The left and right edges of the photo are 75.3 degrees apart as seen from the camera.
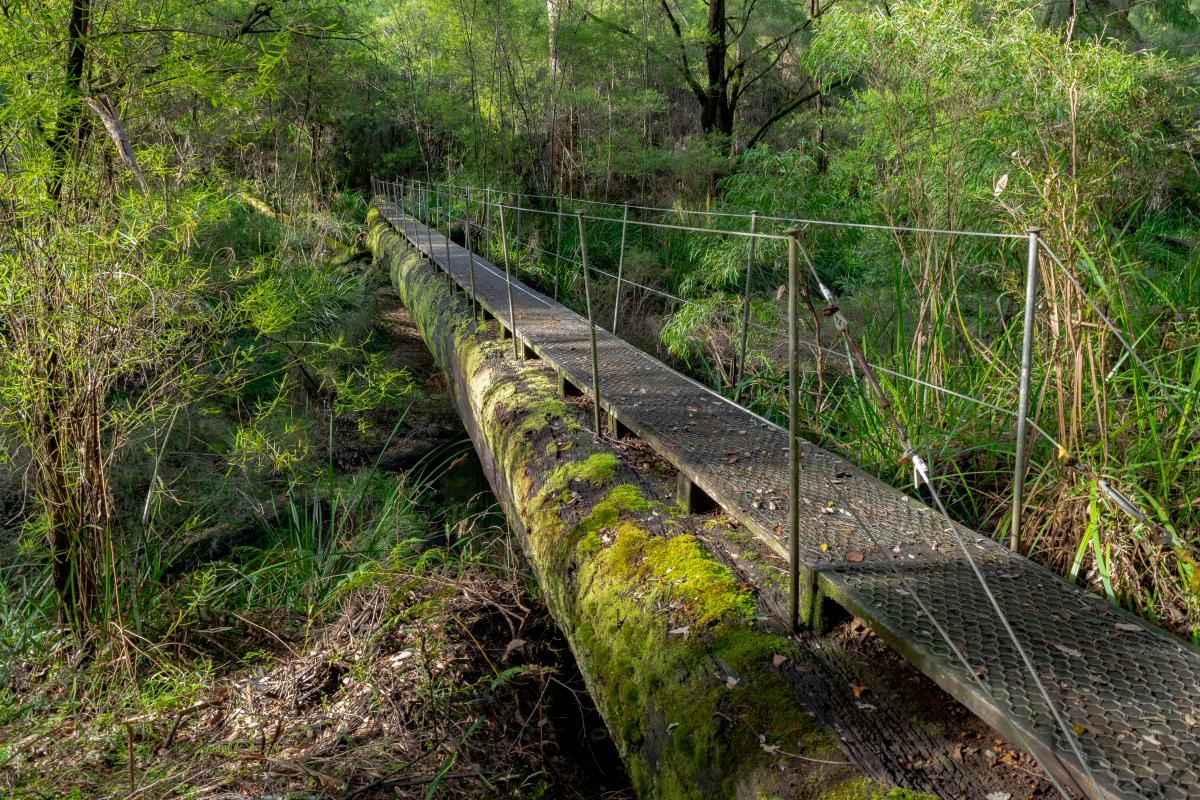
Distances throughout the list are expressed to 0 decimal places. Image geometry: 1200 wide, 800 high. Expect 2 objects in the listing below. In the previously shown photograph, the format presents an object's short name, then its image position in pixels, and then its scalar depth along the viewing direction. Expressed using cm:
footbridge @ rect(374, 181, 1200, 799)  125
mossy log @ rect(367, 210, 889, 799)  147
